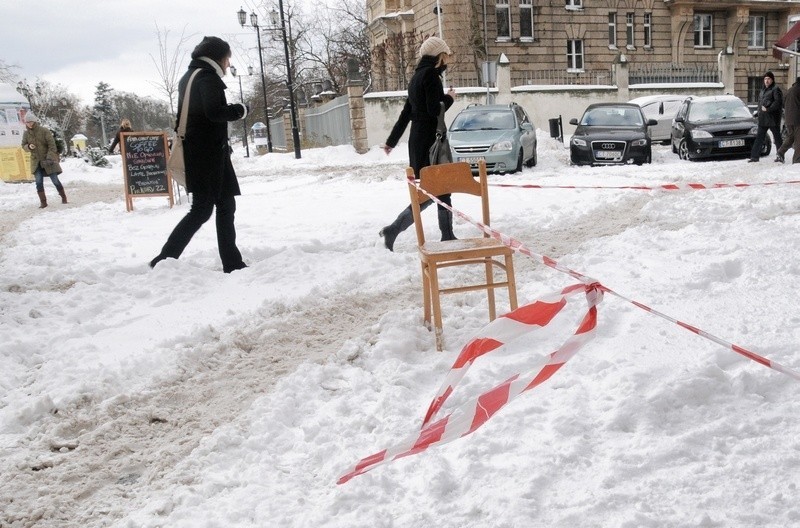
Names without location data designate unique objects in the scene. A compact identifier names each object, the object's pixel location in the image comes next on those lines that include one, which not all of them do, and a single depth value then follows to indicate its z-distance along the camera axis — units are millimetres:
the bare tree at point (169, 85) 33344
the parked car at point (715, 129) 15453
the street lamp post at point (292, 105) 25859
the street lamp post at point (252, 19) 34281
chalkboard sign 12570
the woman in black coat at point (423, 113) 6449
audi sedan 15586
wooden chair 4137
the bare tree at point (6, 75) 35969
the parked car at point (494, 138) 14828
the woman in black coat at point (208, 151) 6027
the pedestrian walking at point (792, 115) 12734
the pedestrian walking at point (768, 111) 14258
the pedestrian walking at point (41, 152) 13875
